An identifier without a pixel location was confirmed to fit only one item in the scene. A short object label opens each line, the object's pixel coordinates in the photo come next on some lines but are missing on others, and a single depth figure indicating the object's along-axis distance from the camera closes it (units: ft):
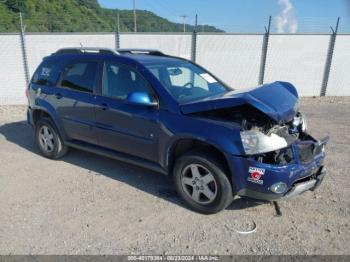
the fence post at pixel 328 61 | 38.69
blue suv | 11.52
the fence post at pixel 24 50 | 32.19
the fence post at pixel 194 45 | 36.09
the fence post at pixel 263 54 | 37.55
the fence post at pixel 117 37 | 34.22
